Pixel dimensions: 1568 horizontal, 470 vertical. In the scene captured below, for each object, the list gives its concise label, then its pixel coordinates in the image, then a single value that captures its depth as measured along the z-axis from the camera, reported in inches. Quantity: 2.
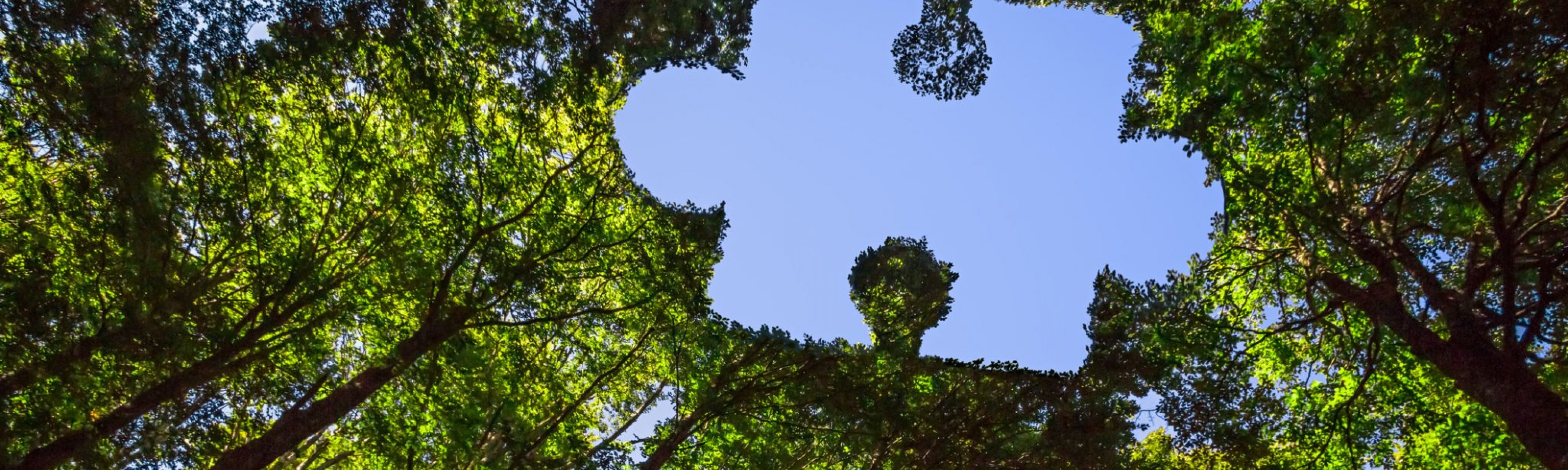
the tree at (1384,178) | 239.9
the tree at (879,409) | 437.7
